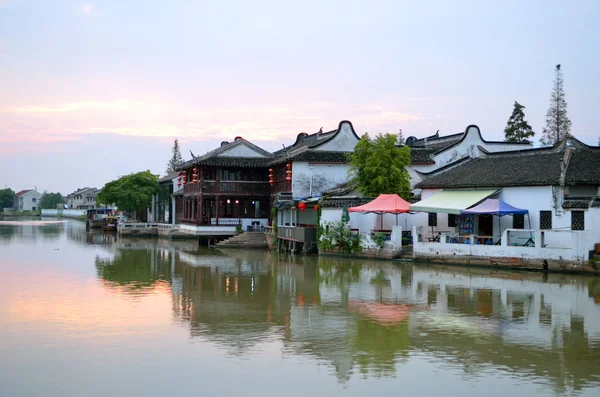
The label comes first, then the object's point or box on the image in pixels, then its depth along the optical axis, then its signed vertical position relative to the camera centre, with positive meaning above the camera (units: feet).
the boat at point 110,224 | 196.95 -3.52
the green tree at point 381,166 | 104.68 +7.58
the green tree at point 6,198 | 467.93 +9.73
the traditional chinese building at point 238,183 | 136.98 +6.21
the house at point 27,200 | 480.64 +8.65
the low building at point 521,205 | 78.07 +1.10
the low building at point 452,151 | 122.01 +11.60
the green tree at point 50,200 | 474.08 +8.57
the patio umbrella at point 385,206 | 93.91 +1.02
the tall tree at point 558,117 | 167.84 +24.39
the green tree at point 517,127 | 175.73 +22.93
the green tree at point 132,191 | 192.75 +6.24
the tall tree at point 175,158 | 306.49 +25.18
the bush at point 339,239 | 97.30 -3.90
